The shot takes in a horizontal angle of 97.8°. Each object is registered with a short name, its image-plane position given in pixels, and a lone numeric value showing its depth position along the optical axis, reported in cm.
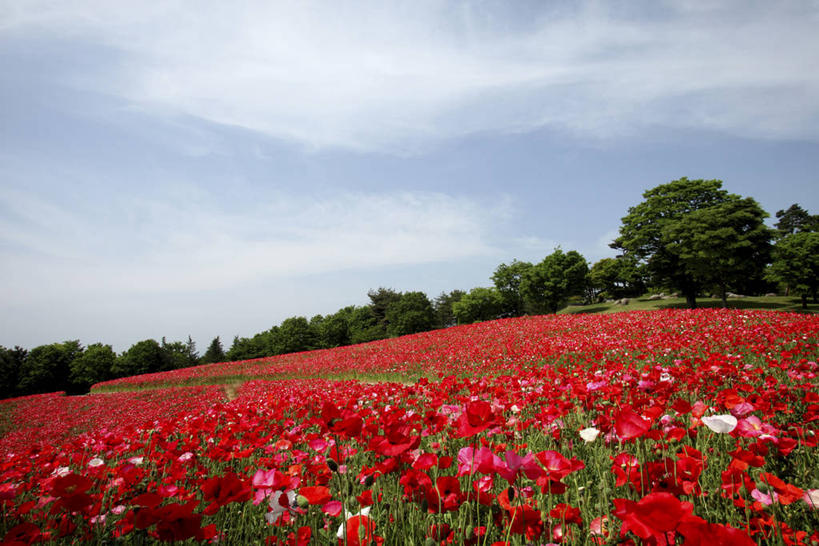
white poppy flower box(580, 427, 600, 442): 197
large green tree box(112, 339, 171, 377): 4691
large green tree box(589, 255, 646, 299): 5724
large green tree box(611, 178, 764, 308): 3083
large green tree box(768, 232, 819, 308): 2938
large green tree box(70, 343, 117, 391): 4384
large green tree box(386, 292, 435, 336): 5019
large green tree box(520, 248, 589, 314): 4538
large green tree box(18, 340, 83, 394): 4288
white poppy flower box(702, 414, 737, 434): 159
